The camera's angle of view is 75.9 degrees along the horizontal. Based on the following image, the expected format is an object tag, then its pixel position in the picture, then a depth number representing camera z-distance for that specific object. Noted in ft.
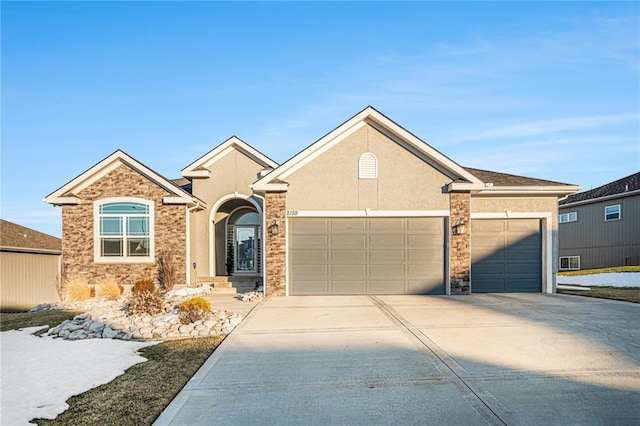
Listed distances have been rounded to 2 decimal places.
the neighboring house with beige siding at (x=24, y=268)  64.95
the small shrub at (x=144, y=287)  36.78
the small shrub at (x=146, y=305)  32.65
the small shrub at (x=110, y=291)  44.11
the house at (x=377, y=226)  44.42
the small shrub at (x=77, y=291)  44.29
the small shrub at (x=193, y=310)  29.30
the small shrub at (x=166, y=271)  47.88
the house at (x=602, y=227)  77.20
